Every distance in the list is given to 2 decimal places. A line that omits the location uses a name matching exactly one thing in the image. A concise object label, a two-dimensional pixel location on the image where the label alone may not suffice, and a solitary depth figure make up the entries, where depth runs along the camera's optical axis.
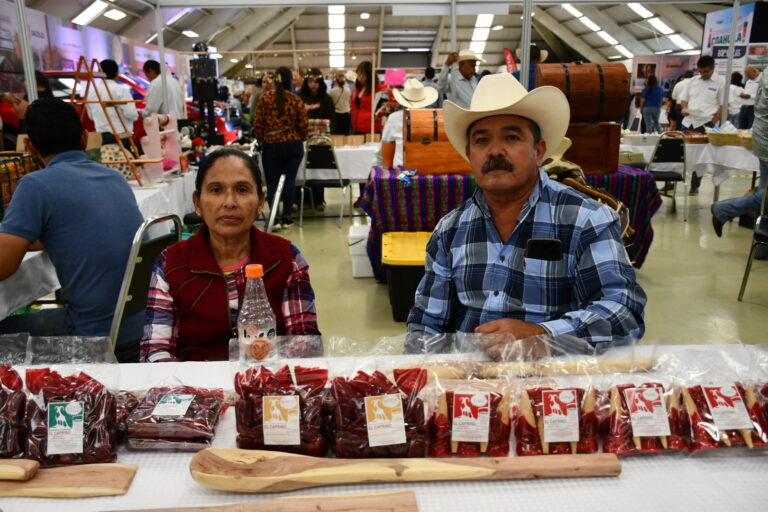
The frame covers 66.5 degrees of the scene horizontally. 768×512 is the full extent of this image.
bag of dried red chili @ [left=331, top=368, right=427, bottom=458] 0.96
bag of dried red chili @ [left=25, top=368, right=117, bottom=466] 0.98
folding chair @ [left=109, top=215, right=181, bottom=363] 1.91
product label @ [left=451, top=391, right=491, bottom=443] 0.97
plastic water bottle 1.56
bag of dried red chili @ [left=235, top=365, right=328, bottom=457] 0.97
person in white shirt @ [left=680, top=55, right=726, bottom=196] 8.10
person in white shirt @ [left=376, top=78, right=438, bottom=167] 5.15
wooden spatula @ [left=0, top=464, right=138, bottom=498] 0.90
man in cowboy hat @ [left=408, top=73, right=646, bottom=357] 1.59
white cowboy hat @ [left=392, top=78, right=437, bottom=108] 6.34
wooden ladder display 3.49
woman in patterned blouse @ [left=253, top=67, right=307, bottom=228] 5.86
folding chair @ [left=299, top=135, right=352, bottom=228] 6.29
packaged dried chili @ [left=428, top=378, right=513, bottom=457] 0.97
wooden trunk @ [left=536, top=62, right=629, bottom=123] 3.47
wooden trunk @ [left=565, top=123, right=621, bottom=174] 3.77
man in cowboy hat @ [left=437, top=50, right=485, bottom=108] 6.36
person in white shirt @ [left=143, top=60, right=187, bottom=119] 6.59
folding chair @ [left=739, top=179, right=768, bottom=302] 3.67
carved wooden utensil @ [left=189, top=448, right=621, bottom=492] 0.90
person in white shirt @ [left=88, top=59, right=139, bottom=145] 5.29
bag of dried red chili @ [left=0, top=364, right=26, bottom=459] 0.99
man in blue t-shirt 2.04
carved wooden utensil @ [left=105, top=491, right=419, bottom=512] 0.84
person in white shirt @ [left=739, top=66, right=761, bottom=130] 10.79
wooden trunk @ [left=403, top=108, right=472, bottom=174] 4.02
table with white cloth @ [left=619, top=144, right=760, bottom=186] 6.01
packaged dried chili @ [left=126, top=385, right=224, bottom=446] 1.02
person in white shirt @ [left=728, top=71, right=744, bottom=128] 10.66
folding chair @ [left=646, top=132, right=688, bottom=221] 6.25
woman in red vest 1.64
